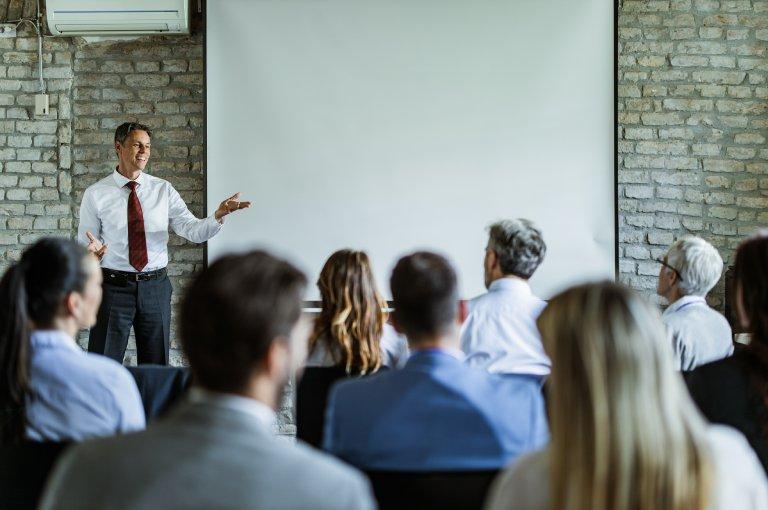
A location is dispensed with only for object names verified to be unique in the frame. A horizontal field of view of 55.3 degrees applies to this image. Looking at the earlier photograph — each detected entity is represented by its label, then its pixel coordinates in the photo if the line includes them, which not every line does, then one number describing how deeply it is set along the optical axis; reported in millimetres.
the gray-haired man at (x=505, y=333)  2457
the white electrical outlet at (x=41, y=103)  4418
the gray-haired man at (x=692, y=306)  2514
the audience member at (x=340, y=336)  2145
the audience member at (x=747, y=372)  1627
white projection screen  4258
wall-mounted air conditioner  4281
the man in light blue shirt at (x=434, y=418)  1401
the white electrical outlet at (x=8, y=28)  4488
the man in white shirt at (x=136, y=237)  3928
